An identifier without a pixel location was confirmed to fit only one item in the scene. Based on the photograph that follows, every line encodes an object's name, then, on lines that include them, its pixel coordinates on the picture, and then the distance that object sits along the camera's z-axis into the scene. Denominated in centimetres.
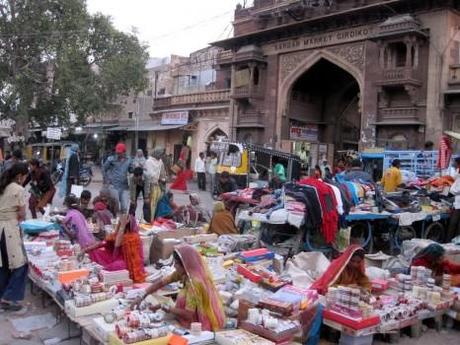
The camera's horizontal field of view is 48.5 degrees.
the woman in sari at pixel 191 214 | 901
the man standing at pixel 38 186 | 901
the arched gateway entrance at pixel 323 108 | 2109
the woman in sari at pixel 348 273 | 513
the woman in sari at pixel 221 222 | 779
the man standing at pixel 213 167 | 1671
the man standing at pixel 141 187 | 906
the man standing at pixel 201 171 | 1894
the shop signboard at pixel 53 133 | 2278
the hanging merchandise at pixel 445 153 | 1175
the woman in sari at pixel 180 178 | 1302
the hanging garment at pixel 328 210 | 711
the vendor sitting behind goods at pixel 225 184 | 1126
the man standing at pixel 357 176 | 907
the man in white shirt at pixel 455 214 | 864
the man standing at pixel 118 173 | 894
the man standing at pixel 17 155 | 892
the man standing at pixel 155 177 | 907
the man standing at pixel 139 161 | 934
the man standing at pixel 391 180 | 1060
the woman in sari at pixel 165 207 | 910
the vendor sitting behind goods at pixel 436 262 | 619
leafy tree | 2320
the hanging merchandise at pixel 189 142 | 2573
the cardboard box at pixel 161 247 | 655
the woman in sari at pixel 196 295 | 409
